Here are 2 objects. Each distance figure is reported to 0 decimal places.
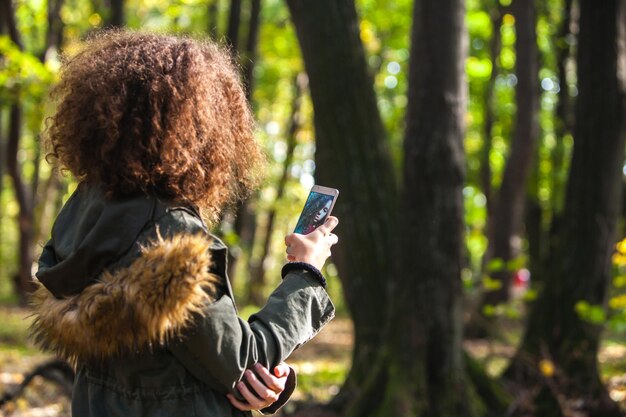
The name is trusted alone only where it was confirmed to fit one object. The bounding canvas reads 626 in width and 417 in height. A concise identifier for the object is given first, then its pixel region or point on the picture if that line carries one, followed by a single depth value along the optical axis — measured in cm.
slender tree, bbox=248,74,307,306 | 2409
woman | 218
